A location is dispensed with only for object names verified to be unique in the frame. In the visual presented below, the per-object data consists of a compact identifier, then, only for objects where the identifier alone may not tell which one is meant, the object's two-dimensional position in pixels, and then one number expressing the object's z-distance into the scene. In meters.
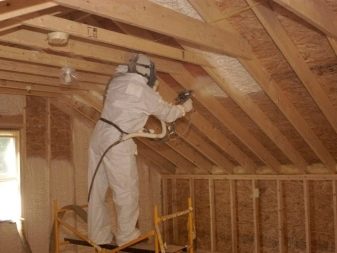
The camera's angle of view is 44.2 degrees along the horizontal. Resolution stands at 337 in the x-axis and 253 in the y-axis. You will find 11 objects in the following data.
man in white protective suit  3.06
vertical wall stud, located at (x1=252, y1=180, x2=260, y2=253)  5.05
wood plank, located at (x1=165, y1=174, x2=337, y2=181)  4.51
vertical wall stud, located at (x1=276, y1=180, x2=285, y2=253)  4.85
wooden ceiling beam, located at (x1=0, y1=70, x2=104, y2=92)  3.94
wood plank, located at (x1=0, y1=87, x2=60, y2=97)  4.68
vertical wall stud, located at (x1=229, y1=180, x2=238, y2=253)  5.28
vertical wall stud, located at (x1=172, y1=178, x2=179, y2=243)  5.96
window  4.81
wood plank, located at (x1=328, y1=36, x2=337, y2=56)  2.74
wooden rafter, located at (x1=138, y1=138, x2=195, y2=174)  5.34
